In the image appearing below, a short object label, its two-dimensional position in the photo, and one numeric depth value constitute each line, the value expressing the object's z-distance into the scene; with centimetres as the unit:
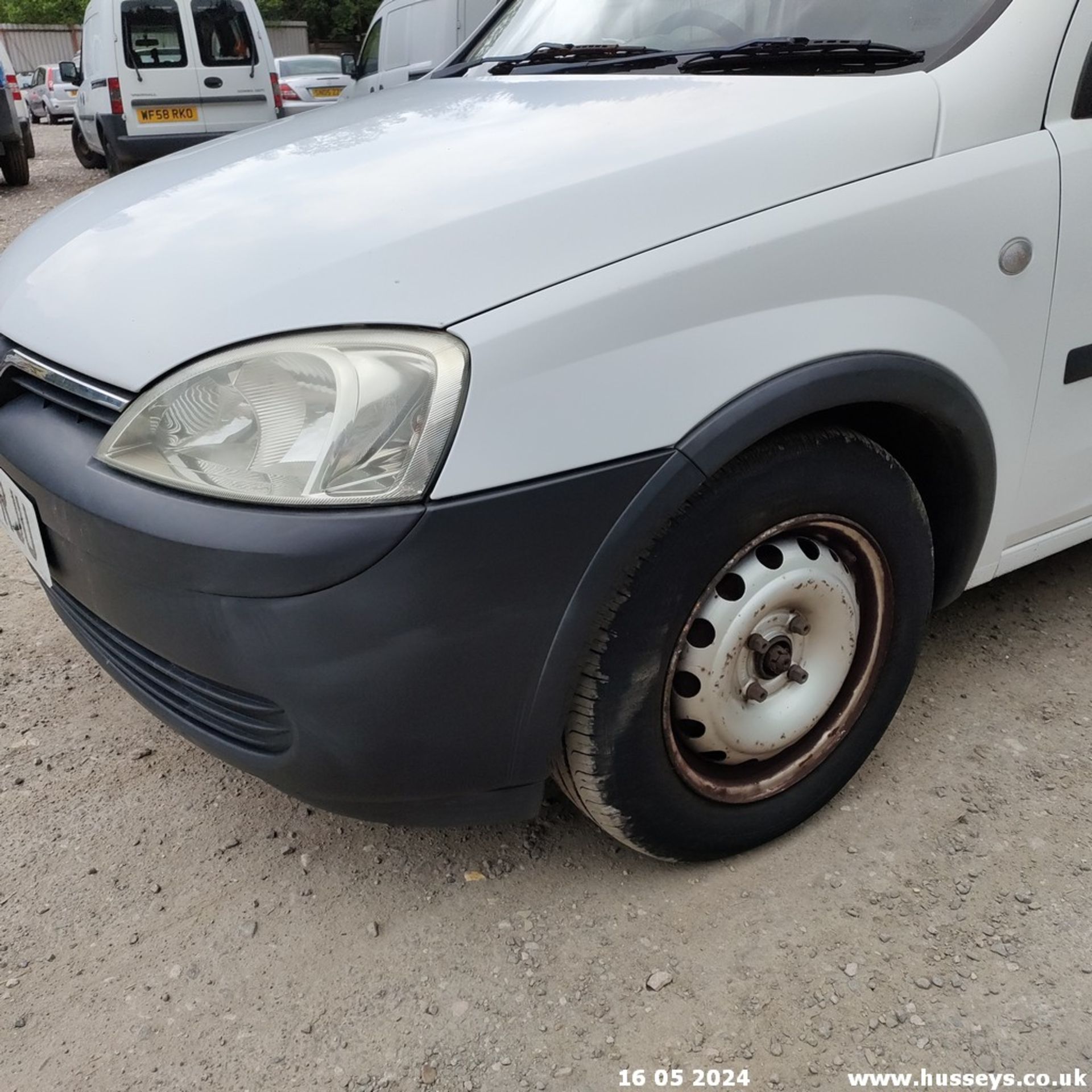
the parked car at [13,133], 959
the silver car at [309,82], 1300
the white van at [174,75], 952
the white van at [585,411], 135
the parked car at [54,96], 2178
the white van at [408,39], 812
